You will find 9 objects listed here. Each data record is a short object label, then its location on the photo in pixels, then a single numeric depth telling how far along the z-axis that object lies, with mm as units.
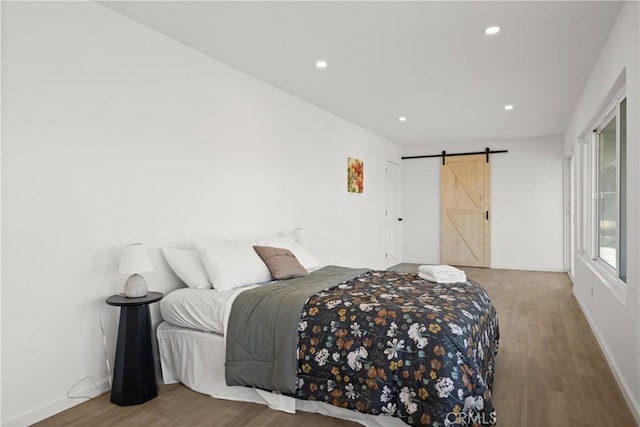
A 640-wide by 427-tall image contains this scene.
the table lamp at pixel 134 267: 2771
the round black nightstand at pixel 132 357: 2707
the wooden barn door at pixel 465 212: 8414
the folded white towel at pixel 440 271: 3361
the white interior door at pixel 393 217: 8148
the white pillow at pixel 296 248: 3996
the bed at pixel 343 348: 2188
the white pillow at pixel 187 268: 3214
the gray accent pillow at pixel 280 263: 3482
